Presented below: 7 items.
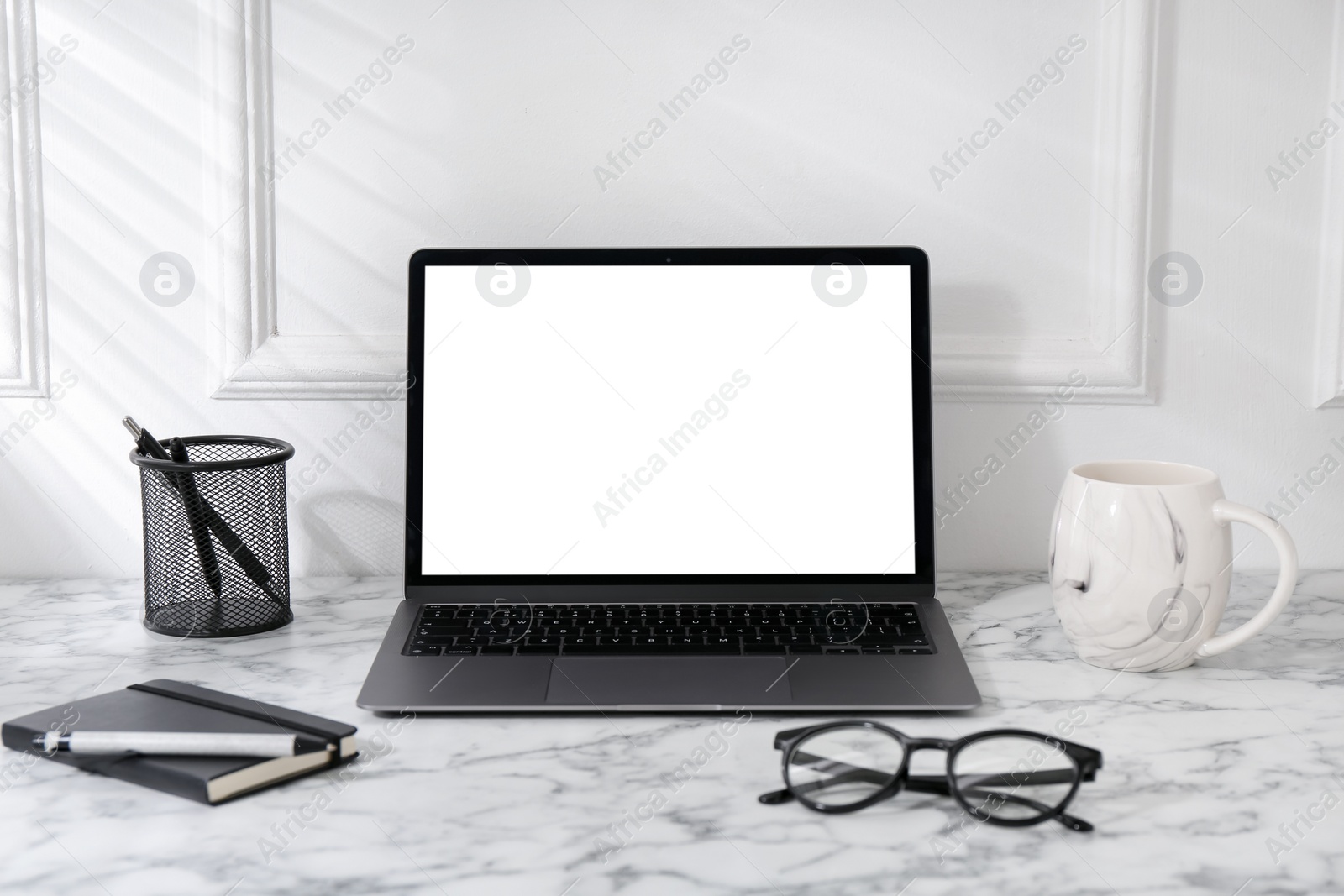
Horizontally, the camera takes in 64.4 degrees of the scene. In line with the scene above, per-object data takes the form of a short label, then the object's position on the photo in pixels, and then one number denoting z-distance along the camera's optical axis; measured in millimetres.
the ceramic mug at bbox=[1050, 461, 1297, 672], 827
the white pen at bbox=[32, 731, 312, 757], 673
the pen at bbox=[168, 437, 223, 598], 975
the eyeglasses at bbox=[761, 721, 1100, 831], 641
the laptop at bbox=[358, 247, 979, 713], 1012
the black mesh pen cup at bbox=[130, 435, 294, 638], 977
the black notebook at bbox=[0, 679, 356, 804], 655
